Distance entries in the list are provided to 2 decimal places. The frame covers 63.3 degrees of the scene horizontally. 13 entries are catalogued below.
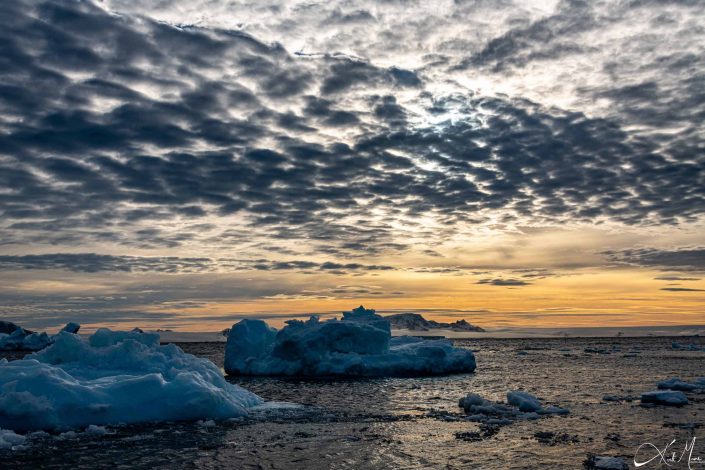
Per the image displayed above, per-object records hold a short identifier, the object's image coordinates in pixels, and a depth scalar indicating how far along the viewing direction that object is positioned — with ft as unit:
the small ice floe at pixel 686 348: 269.03
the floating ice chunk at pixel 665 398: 70.64
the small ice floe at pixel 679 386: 85.87
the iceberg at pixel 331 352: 130.93
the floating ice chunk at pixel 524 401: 66.08
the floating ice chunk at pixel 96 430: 50.61
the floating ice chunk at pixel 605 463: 39.59
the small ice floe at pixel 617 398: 77.61
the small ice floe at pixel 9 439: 44.71
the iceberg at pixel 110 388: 51.98
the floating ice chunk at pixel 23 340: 297.94
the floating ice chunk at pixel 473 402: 69.05
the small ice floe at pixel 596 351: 257.30
